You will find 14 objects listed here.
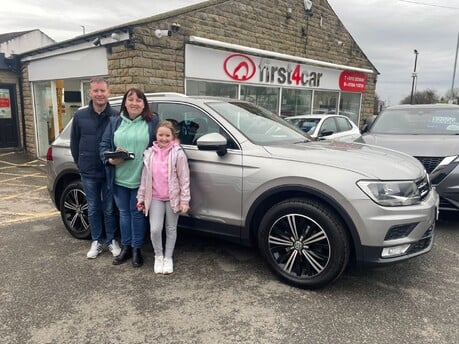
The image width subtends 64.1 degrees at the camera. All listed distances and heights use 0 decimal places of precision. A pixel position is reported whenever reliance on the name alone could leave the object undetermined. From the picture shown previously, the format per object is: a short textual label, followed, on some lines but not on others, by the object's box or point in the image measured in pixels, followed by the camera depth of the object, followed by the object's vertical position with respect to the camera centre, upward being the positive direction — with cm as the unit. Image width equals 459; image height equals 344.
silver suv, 283 -77
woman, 342 -49
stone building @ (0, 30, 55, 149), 1066 -19
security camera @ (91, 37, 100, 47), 744 +110
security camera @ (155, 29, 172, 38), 722 +126
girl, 330 -77
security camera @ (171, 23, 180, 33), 757 +143
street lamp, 3532 +273
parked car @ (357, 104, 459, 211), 445 -53
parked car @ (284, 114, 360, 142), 851 -62
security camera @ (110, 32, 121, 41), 700 +113
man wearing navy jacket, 359 -57
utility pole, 2616 +231
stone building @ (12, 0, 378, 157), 735 +90
